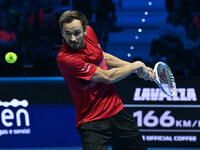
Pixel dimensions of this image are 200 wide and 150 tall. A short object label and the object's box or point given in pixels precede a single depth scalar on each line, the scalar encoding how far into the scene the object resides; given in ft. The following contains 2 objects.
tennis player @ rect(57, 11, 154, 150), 17.94
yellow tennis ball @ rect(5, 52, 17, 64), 33.86
